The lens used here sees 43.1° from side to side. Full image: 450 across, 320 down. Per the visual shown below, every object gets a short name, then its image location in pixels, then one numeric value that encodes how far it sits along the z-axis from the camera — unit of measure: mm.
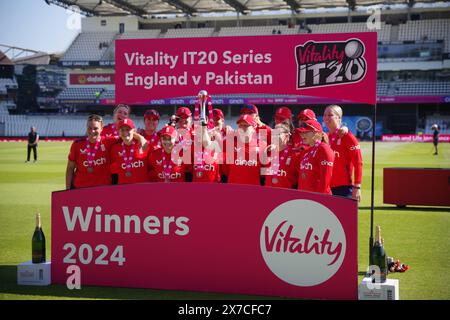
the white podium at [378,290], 5484
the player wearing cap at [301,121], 6731
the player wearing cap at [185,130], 6996
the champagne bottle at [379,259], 5656
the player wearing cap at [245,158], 6863
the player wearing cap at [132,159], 7180
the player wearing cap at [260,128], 7285
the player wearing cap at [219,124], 7664
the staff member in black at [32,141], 26222
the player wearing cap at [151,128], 7995
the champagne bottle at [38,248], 6364
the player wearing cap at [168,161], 6909
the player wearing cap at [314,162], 6215
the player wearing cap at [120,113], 7699
